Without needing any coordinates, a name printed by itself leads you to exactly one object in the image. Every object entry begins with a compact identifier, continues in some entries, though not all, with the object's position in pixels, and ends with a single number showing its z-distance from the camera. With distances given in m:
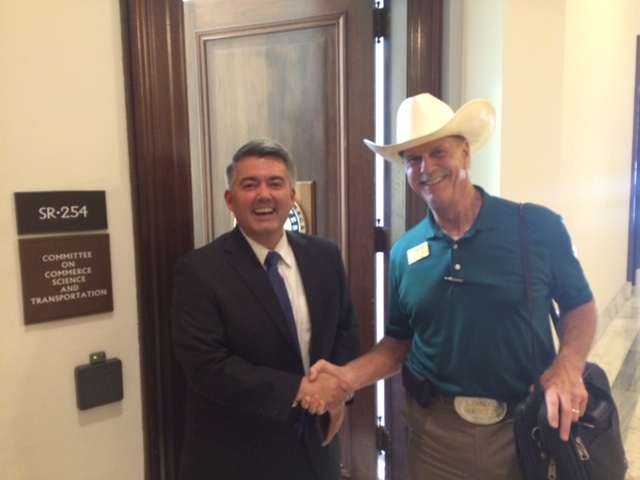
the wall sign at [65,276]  1.17
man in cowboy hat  1.28
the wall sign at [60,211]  1.15
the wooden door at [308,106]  2.04
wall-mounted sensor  1.26
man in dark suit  1.17
